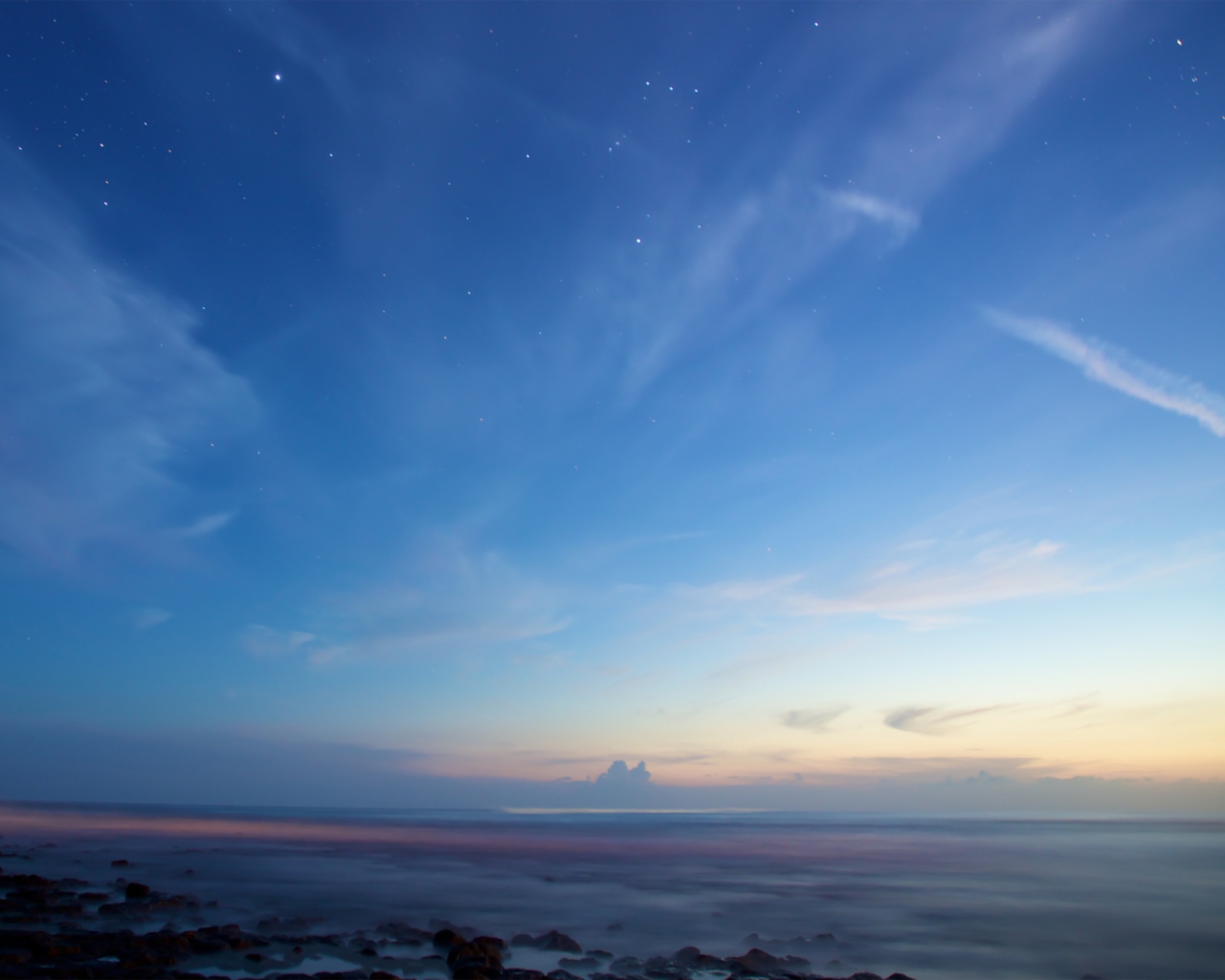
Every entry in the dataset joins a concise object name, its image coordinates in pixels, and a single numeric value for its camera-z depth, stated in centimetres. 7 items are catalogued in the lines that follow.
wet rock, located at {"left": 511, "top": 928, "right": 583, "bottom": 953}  1722
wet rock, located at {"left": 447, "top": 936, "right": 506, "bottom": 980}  1322
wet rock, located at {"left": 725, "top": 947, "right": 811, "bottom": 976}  1496
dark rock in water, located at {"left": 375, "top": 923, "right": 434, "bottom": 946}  1710
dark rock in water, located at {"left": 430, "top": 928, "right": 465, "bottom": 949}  1627
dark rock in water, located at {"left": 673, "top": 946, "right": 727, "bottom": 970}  1534
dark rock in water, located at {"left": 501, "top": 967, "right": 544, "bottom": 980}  1317
